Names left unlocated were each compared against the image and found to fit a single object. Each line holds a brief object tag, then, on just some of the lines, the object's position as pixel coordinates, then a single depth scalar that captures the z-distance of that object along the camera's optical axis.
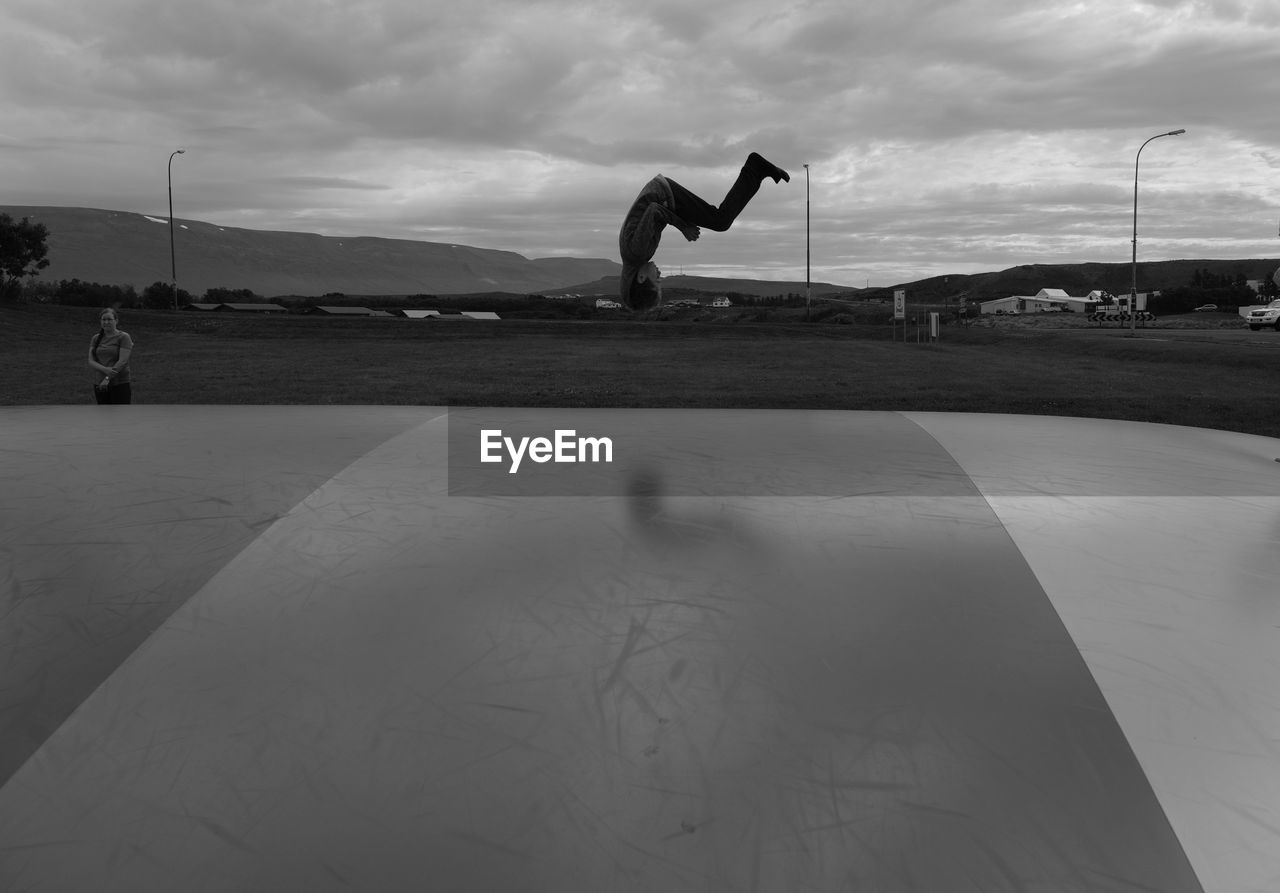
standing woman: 10.70
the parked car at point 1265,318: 48.48
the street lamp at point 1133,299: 42.23
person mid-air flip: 6.20
